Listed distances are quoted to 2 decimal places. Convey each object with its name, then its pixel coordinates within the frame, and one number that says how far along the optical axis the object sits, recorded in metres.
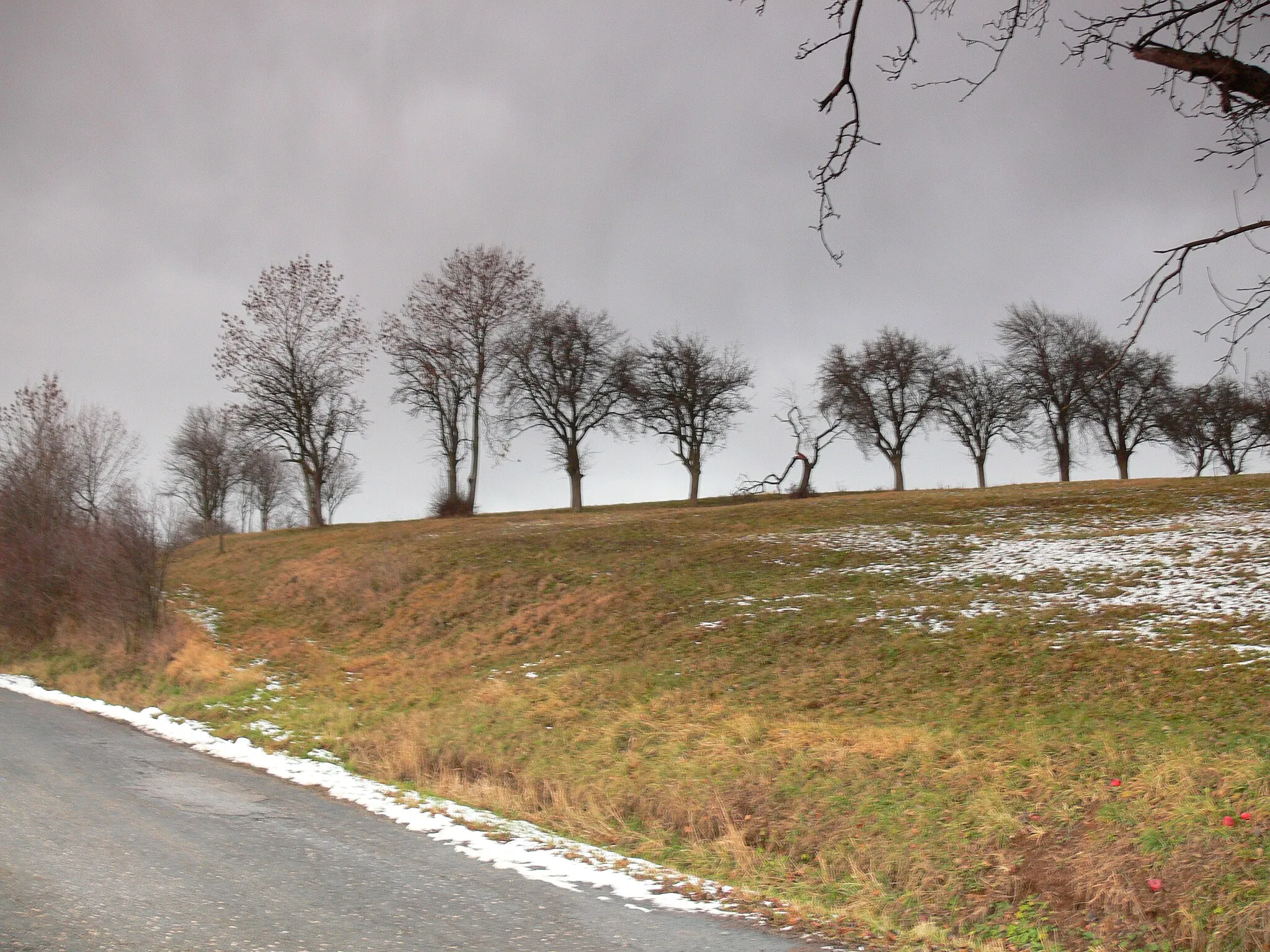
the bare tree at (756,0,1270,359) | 5.38
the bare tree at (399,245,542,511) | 48.09
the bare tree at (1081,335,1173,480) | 45.72
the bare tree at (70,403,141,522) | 36.38
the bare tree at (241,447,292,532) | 69.69
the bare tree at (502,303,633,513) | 49.62
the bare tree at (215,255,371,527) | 46.34
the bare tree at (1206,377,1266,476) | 46.59
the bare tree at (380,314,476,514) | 48.34
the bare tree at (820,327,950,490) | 54.53
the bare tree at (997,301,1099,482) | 50.31
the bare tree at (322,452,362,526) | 79.44
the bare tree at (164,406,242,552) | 61.84
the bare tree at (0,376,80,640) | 23.09
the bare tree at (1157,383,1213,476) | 45.94
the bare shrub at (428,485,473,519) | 45.38
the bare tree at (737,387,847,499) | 44.25
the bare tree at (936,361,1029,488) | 54.41
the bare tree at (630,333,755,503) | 52.41
